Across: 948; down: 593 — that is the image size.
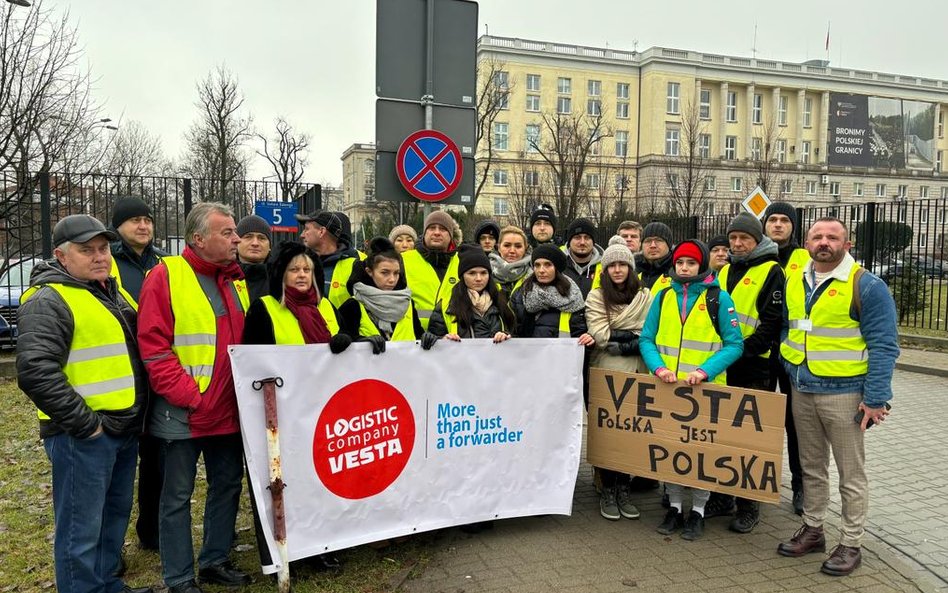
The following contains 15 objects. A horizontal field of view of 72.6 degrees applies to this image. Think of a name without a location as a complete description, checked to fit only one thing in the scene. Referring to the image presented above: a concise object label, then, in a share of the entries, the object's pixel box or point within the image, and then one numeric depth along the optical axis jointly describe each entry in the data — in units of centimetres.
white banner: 357
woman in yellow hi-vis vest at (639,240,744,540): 424
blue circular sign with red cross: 584
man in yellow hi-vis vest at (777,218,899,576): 369
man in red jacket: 324
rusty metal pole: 344
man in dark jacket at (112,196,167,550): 414
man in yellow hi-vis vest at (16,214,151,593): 293
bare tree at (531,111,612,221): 1884
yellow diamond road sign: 1147
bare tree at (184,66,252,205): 3284
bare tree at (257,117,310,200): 4097
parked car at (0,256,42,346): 1062
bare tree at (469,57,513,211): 2802
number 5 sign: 1234
